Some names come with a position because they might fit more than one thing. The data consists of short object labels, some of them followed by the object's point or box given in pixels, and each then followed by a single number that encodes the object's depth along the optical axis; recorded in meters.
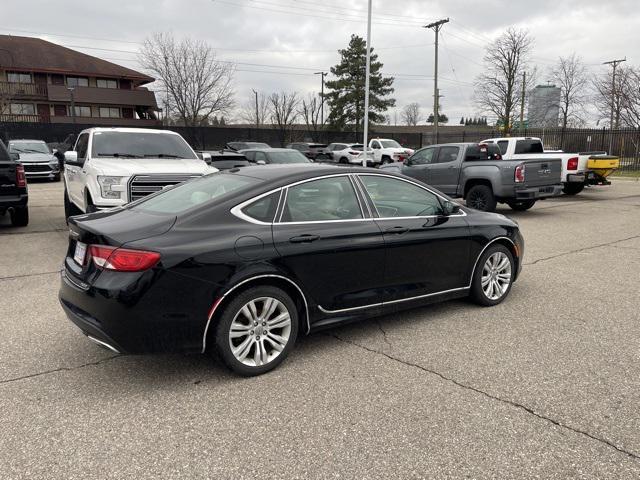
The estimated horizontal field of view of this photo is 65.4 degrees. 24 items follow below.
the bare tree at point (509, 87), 44.66
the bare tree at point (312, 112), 58.63
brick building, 45.56
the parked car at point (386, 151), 28.61
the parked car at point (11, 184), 8.78
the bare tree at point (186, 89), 44.72
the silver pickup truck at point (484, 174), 11.56
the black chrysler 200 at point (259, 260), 3.27
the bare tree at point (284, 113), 50.33
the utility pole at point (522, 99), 45.72
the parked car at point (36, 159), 20.05
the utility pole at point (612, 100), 30.27
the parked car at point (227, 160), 14.14
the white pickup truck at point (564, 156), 14.84
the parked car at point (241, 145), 24.80
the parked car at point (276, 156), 15.24
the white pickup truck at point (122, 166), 7.43
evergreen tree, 51.59
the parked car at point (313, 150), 30.23
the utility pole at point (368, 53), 20.52
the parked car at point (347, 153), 30.25
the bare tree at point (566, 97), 48.97
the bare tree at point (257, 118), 66.31
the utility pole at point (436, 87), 37.38
